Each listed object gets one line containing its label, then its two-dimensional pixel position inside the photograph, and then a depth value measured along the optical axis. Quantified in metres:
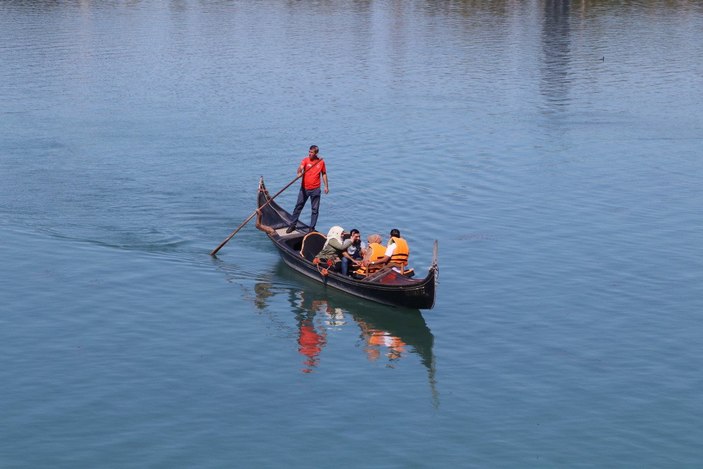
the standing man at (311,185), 33.53
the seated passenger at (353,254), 30.23
